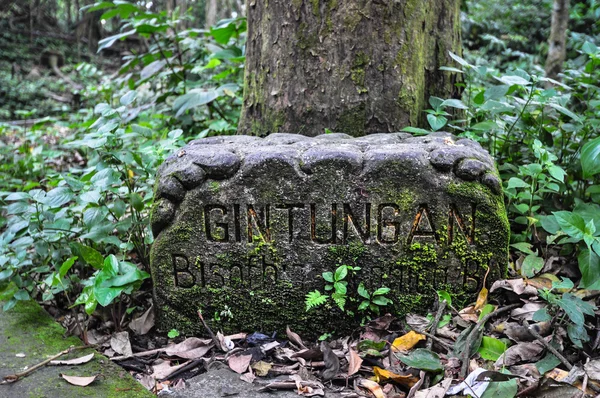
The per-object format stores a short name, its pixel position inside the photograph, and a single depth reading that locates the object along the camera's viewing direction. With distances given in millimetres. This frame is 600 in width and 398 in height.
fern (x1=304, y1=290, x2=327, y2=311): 2204
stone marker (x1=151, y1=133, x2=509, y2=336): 2215
